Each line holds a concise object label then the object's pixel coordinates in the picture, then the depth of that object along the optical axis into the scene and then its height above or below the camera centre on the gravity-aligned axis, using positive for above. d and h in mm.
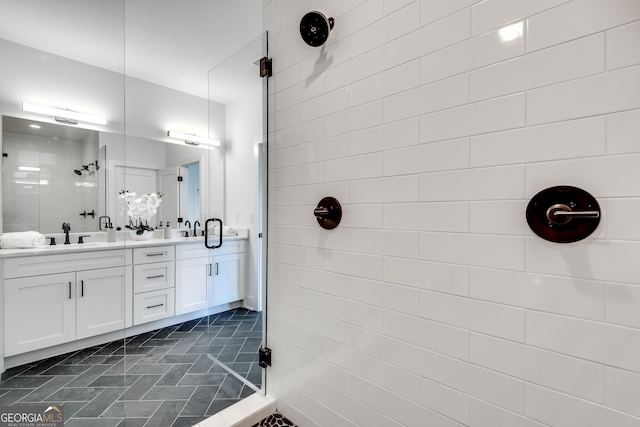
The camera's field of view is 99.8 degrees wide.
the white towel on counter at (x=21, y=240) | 2209 -221
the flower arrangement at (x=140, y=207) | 2930 +72
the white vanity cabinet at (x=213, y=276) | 2627 -648
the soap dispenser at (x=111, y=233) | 2798 -208
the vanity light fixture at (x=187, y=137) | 3195 +939
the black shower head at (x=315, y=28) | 1226 +863
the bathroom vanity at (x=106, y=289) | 2158 -718
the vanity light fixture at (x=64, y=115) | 2457 +967
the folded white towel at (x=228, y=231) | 2646 -174
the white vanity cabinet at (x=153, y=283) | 2736 -732
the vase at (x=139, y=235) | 2961 -236
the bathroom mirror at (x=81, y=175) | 2332 +393
